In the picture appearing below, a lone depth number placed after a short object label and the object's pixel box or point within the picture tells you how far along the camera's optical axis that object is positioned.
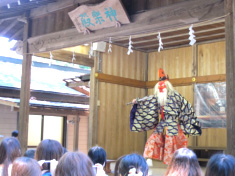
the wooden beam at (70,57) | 8.01
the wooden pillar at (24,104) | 6.37
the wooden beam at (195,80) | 7.96
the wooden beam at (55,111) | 9.90
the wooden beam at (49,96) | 9.95
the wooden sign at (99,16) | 5.04
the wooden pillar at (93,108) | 7.97
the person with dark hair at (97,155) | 3.39
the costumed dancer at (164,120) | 5.84
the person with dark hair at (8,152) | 3.26
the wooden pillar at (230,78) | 3.73
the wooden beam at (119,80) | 8.24
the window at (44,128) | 10.48
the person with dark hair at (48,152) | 3.08
